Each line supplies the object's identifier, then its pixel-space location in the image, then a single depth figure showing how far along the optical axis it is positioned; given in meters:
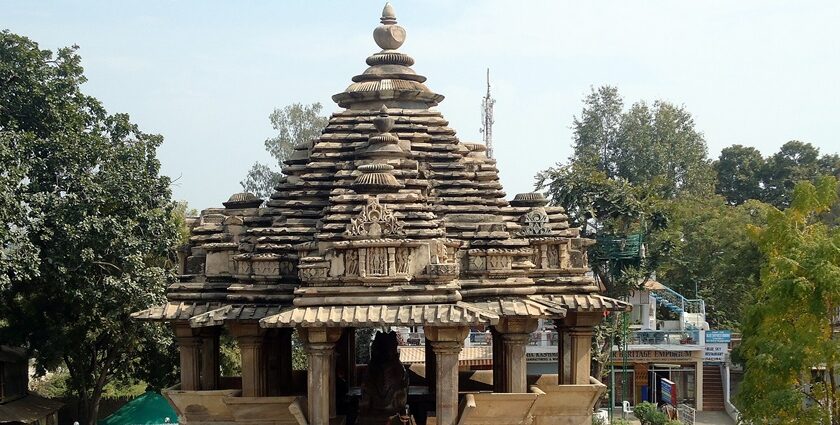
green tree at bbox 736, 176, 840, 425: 17.41
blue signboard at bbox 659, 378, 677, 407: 31.75
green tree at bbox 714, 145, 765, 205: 57.94
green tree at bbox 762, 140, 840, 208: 55.09
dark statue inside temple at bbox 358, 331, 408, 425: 15.18
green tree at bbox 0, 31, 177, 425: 21.56
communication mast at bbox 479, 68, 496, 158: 48.47
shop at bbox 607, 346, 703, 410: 34.94
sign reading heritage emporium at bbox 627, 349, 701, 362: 34.91
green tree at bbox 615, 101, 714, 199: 52.00
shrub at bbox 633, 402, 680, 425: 27.62
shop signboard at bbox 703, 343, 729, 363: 35.38
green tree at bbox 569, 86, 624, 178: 53.44
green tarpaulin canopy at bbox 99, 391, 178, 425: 25.64
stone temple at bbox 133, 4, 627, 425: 13.09
